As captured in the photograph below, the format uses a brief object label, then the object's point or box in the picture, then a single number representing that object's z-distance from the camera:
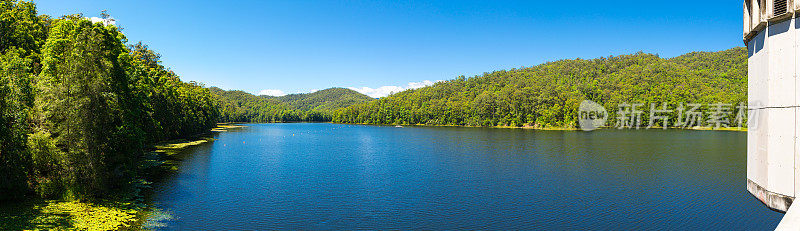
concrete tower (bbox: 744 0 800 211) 11.89
